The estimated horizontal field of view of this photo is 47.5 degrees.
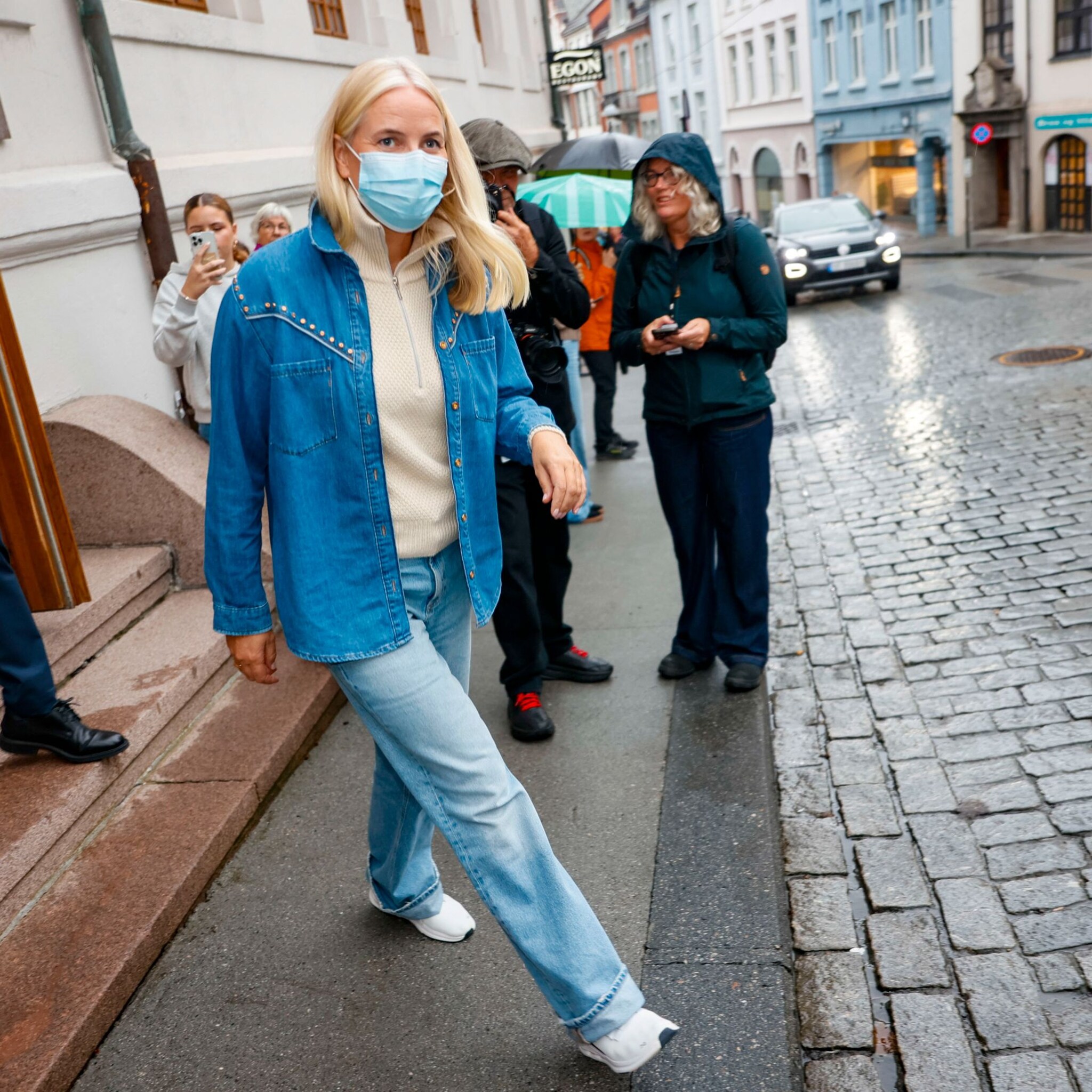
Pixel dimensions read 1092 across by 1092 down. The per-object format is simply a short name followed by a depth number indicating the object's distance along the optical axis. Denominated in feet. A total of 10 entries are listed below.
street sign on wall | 85.12
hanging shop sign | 55.52
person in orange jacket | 28.81
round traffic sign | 90.79
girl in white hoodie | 15.72
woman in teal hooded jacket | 14.38
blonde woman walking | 8.04
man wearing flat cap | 14.44
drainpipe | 19.31
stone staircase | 9.75
